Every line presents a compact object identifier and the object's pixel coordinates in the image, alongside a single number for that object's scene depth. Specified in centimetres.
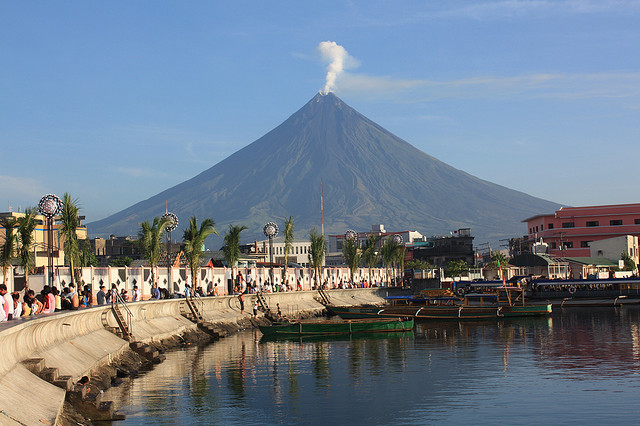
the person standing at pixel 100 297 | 4406
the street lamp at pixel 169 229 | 6041
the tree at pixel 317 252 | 10044
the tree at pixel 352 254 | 11346
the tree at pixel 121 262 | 14100
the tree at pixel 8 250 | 4353
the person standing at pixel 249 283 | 7411
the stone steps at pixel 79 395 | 2403
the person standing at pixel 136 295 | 4943
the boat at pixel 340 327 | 5803
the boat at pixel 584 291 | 9712
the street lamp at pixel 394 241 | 14115
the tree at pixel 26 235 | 4606
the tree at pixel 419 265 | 18144
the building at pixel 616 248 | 13962
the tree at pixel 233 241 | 8411
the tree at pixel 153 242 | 5944
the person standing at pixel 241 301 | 6725
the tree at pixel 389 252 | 13562
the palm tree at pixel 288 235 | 9014
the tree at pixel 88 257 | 9812
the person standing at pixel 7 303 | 2569
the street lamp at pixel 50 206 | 5212
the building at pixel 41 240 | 10681
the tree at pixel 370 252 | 12781
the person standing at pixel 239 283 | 7150
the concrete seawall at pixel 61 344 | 2034
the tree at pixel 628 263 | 13188
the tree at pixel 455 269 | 14462
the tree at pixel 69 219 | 4719
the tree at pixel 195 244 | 6300
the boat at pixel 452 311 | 7388
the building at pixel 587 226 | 14938
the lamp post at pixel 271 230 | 11786
